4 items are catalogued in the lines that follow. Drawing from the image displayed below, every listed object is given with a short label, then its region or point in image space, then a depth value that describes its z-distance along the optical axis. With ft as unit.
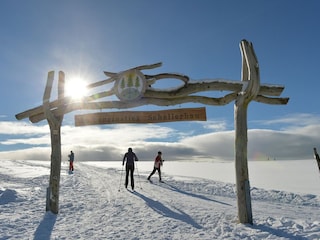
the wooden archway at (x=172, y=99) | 23.44
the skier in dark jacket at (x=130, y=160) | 44.37
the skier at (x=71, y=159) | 84.28
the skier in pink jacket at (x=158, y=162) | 56.29
